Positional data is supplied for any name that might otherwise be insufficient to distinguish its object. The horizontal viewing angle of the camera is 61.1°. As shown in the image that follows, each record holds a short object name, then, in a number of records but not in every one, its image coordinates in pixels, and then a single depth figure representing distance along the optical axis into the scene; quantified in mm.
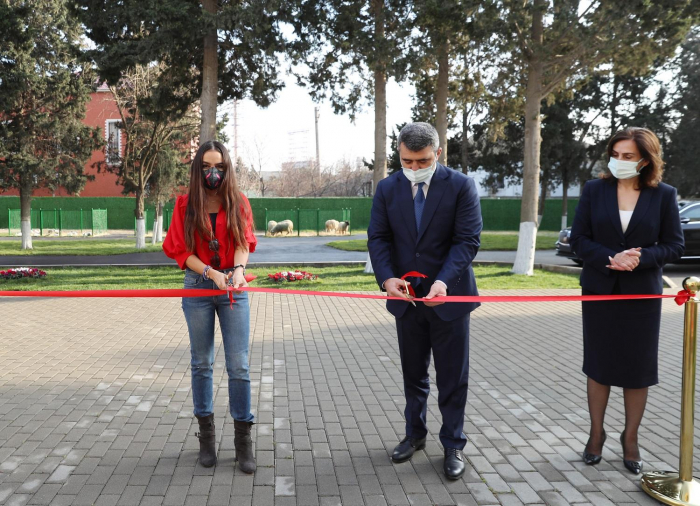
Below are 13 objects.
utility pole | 62938
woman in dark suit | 3463
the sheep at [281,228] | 34031
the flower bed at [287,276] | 12578
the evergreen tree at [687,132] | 35562
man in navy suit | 3445
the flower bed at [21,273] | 12828
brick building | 33594
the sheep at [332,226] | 35000
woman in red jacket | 3504
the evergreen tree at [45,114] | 21156
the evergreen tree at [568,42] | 12352
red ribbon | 3402
